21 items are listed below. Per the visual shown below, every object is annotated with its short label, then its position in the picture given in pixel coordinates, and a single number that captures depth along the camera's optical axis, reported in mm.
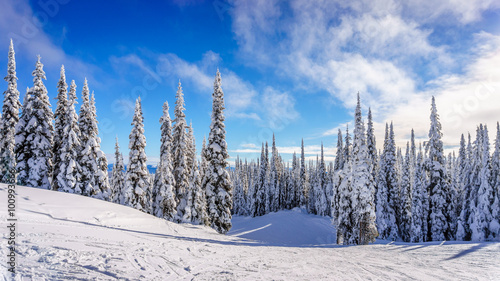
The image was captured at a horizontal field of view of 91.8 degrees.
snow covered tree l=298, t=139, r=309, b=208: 74062
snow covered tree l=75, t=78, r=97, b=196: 26406
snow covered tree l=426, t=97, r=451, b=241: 28172
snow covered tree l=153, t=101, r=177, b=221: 28969
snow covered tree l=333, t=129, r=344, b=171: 54731
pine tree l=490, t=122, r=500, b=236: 24266
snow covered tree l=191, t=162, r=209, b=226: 28706
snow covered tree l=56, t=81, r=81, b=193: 24859
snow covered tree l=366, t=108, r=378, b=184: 35000
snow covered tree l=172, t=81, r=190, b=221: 32188
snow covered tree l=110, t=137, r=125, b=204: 37219
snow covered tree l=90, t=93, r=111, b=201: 27047
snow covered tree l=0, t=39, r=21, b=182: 24297
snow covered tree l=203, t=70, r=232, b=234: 25484
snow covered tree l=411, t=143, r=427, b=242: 29656
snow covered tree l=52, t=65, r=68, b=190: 26120
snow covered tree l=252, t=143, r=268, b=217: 66625
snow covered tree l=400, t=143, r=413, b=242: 37425
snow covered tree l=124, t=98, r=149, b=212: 26922
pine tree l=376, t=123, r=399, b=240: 34188
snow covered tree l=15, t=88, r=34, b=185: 23203
